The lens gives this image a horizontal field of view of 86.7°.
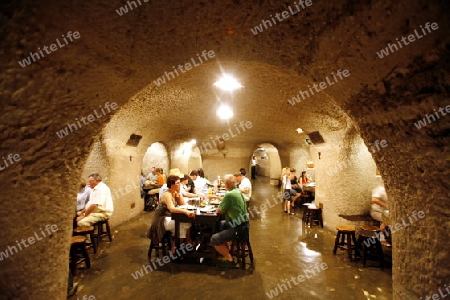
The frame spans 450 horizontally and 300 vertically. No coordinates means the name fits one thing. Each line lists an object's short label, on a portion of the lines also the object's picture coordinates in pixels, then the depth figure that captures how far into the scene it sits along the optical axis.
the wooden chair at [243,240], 4.35
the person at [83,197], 5.16
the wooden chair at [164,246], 4.72
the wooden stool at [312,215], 7.02
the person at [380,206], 4.98
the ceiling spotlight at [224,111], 6.10
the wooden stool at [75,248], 4.08
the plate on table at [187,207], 4.71
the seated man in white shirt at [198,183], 7.18
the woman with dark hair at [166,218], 4.56
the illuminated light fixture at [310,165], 11.95
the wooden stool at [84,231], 4.46
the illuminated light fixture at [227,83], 4.55
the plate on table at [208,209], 4.60
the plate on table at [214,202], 5.70
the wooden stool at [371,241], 4.56
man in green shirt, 4.27
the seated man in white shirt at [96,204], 4.96
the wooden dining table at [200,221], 4.36
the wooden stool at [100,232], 5.24
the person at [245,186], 6.69
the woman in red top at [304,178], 9.70
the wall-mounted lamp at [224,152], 12.26
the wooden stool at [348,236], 4.88
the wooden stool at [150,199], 8.77
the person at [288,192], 8.59
